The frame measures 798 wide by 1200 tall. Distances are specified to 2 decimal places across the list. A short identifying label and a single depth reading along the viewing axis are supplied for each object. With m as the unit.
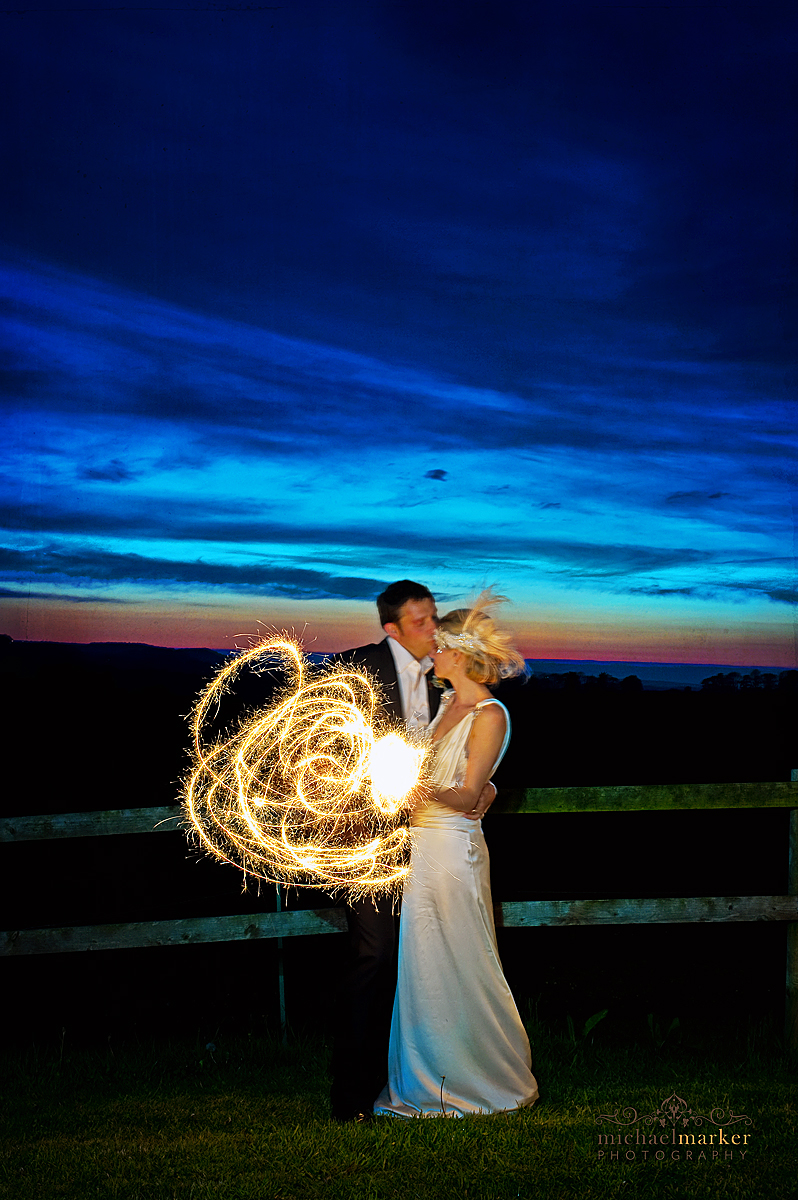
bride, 4.94
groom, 4.93
